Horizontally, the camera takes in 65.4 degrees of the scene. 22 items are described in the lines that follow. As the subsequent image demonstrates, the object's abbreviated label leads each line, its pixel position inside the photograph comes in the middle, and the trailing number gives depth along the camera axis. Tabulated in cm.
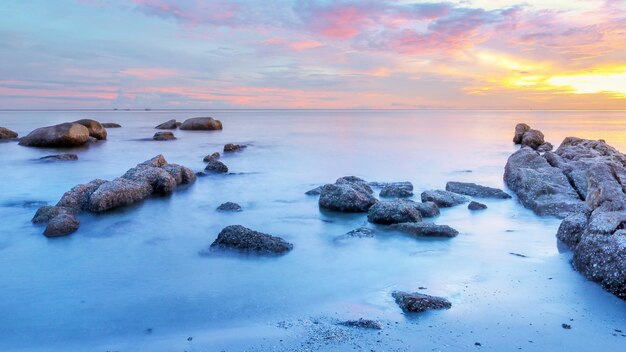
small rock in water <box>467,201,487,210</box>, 1149
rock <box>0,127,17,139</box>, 3197
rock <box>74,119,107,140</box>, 3253
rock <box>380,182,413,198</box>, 1335
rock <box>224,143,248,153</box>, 2633
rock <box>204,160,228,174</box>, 1792
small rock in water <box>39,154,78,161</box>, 2098
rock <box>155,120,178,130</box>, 4881
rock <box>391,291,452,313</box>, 587
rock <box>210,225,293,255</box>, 823
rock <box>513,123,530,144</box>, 3478
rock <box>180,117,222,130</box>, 4547
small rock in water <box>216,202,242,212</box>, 1172
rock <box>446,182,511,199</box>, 1316
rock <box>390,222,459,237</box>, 908
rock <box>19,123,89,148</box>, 2675
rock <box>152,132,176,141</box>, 3477
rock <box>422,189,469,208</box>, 1170
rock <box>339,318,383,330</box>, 546
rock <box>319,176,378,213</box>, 1105
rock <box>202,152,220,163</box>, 2111
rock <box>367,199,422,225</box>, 975
